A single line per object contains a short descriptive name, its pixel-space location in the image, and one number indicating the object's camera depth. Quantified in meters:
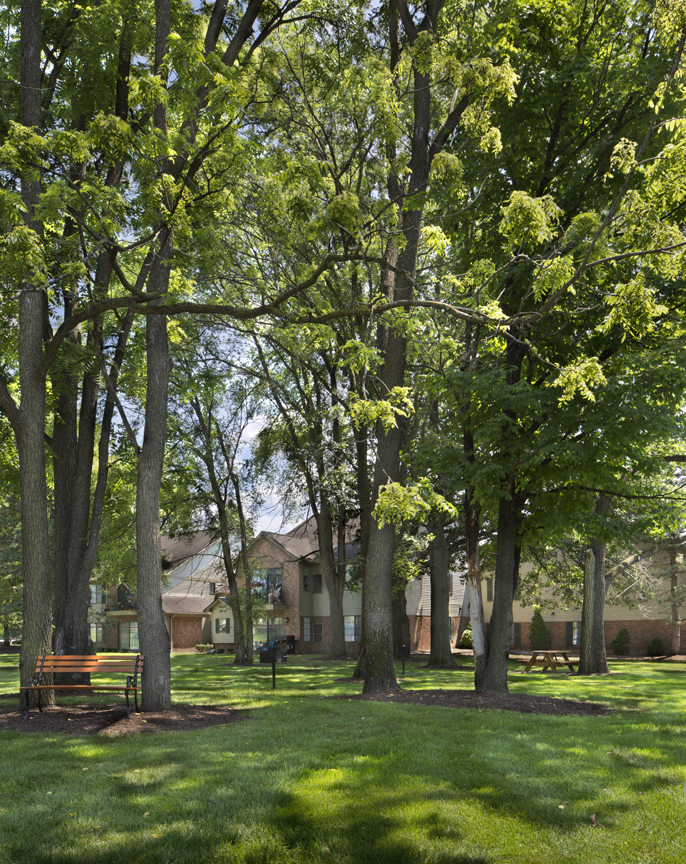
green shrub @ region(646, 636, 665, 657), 32.88
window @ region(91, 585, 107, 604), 50.06
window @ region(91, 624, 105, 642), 50.38
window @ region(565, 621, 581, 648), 38.66
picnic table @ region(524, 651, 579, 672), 23.02
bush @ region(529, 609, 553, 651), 38.06
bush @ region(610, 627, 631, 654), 34.19
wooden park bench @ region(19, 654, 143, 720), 9.88
